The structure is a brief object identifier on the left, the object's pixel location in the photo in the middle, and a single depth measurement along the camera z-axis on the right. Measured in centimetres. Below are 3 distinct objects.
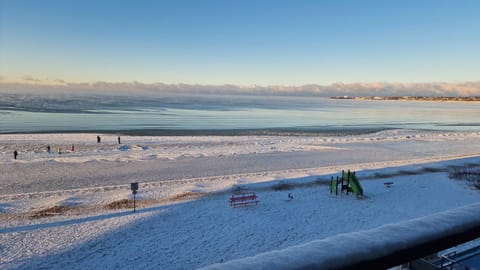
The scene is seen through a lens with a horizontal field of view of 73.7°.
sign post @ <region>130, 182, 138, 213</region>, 1378
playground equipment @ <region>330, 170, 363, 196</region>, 1658
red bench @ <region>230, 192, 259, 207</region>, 1473
